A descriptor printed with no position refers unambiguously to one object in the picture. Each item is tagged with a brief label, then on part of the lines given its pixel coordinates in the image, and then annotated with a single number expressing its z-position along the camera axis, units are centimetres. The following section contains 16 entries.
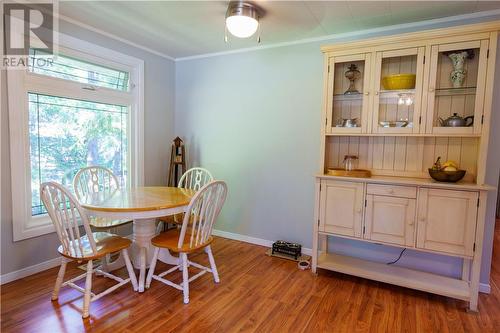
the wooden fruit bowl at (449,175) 230
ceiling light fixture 226
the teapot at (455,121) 230
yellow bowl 249
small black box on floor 313
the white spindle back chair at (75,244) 197
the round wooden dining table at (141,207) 215
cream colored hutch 221
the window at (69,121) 253
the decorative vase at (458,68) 234
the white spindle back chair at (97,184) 271
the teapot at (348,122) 273
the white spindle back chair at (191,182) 300
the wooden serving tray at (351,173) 265
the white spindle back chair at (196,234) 221
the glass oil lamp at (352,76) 273
